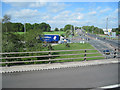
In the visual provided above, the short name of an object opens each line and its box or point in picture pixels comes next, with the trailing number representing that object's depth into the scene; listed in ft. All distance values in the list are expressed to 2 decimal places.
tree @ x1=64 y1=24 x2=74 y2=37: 286.70
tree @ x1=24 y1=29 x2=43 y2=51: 34.18
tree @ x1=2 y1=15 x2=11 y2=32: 49.25
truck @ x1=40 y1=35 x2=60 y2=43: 203.65
